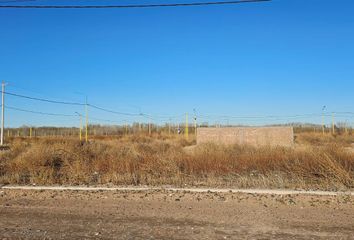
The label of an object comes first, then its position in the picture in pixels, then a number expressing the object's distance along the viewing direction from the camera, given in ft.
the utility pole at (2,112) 166.15
